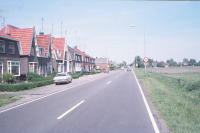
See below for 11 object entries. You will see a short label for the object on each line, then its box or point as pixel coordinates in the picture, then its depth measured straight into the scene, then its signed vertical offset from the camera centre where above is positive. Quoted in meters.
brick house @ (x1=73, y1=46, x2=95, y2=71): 56.07 +1.43
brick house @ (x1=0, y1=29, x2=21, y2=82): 19.69 +1.52
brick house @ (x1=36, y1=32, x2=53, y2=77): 27.28 +2.08
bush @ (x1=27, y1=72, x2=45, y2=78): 22.95 -1.17
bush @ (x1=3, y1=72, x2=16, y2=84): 16.62 -1.18
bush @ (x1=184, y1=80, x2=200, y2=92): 15.59 -2.06
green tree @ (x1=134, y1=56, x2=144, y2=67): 154.50 +3.84
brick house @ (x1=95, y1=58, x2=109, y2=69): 101.70 +1.91
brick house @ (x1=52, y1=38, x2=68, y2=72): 33.55 +2.50
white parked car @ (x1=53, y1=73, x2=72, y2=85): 19.67 -1.63
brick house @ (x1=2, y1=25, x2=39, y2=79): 23.30 +3.12
